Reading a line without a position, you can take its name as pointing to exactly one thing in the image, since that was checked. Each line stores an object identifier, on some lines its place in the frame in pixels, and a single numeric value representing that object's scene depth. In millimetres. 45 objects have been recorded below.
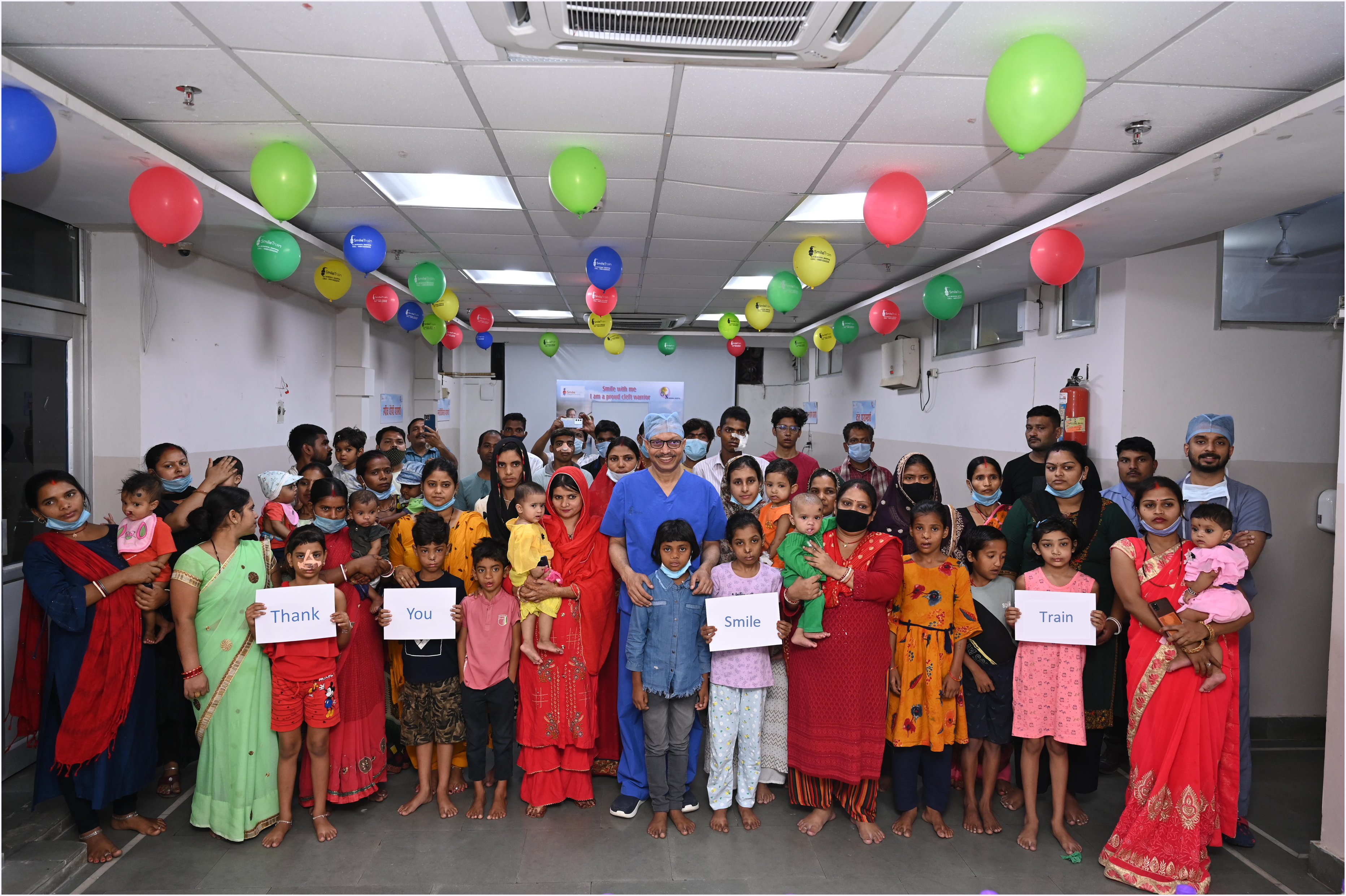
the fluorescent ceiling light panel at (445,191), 4094
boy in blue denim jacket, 2840
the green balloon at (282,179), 3162
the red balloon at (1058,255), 3908
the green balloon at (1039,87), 2260
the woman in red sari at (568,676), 3010
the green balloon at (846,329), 7586
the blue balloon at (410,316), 6867
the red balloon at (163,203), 3111
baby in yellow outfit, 2949
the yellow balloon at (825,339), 8391
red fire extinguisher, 4773
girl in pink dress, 2824
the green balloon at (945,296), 5383
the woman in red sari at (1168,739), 2594
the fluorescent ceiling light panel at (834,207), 4227
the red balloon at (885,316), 6484
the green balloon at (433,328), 7141
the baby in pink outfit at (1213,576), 2602
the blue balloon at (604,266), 4895
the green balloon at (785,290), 5613
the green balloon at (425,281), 5504
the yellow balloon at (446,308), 6422
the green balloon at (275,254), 4203
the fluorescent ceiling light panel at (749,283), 6859
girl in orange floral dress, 2875
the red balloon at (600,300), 5609
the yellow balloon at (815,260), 4625
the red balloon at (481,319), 7938
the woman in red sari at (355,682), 2932
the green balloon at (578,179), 3260
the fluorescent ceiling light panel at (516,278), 6660
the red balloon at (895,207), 3436
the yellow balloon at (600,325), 6781
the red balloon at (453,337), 7781
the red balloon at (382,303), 5953
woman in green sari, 2695
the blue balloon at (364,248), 4312
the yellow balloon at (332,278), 5008
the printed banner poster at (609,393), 12141
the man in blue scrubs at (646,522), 3000
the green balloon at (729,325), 8047
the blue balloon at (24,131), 2439
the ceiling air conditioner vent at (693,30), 2193
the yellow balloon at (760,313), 6488
